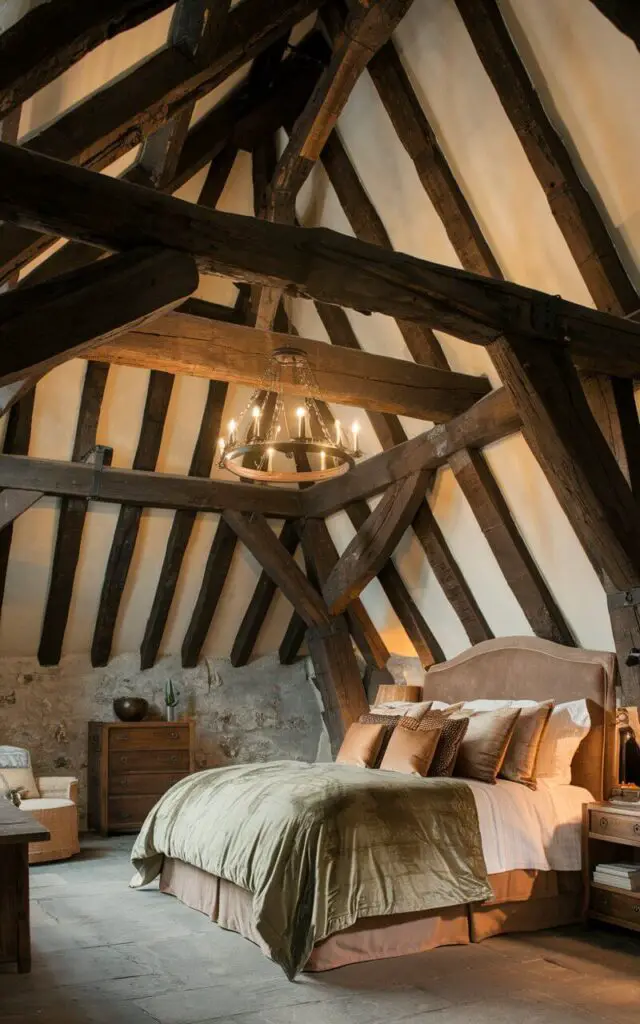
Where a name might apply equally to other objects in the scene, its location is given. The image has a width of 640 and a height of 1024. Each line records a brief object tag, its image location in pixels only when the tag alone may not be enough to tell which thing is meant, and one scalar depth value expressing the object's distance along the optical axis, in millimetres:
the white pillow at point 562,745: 4426
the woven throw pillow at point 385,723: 4781
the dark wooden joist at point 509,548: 5059
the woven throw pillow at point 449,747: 4363
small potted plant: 7316
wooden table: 3406
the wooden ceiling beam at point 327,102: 4047
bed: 3633
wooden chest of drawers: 6699
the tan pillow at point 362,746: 4746
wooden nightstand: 3883
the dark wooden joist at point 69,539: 5742
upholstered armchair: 5496
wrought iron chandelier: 4273
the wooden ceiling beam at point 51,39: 2658
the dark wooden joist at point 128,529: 5980
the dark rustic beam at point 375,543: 5664
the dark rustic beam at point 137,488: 5766
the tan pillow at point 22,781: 5629
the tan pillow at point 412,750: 4363
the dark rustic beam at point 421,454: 4832
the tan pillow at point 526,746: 4312
